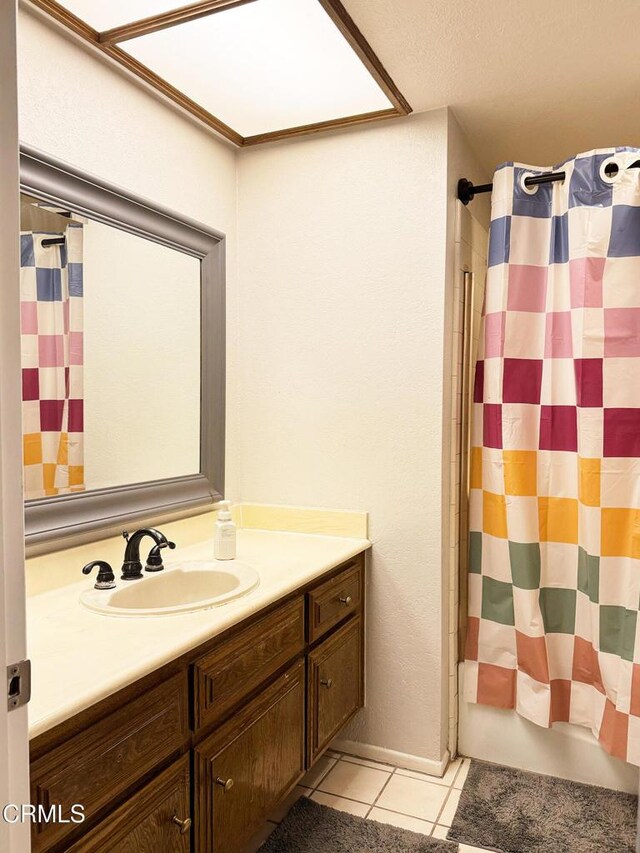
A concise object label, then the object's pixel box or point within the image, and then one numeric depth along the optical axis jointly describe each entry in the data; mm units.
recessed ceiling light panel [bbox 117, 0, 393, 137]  1759
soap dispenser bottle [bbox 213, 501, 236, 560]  2074
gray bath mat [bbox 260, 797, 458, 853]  1922
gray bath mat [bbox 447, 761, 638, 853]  1954
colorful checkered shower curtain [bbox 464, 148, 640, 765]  2137
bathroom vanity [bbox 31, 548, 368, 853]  1151
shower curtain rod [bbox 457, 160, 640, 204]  2264
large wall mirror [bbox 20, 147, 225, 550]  1681
